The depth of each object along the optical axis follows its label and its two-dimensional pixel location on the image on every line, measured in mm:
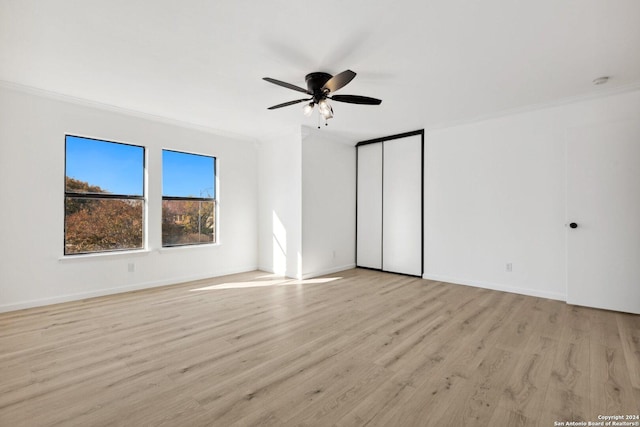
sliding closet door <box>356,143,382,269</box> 5926
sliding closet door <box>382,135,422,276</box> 5367
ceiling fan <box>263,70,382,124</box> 3043
